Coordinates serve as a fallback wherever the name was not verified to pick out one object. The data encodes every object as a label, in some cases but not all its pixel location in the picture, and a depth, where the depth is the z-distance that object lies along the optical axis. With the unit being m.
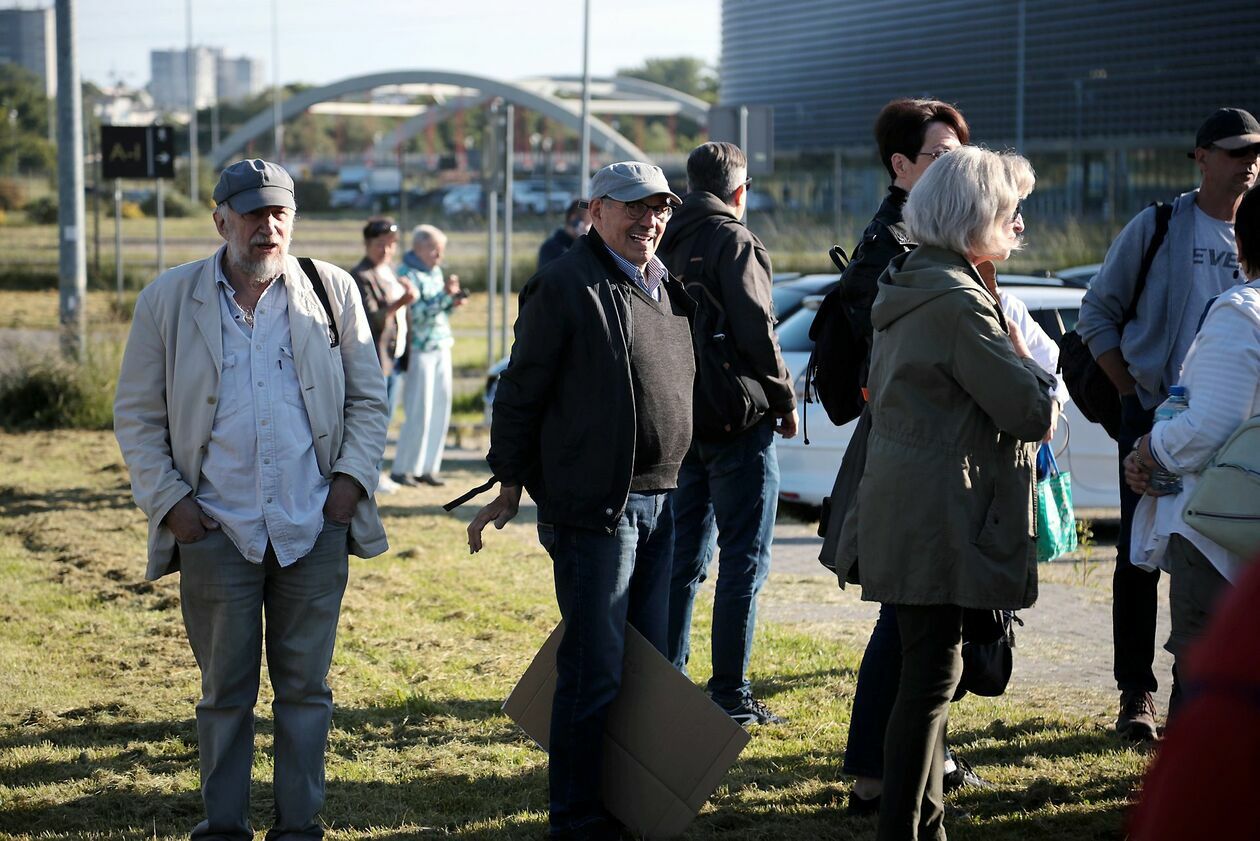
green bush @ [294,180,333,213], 72.44
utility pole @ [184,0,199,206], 64.69
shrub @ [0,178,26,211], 61.03
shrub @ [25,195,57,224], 56.50
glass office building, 59.31
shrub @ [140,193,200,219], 63.19
